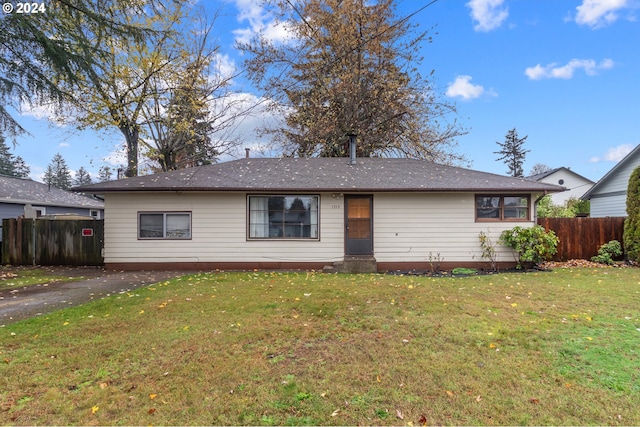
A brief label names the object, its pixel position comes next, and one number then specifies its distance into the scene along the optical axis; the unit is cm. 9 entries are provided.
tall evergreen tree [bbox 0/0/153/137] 681
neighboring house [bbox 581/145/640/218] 1555
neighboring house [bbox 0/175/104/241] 1788
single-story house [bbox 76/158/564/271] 1001
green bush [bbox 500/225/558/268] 942
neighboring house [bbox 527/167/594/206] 3472
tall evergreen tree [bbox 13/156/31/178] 4975
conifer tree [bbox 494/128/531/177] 5025
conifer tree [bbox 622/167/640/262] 1018
